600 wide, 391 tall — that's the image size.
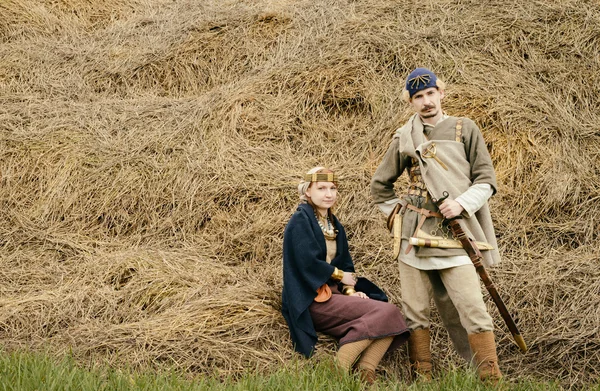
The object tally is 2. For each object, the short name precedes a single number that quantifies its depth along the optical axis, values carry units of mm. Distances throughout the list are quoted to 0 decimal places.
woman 3547
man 3326
